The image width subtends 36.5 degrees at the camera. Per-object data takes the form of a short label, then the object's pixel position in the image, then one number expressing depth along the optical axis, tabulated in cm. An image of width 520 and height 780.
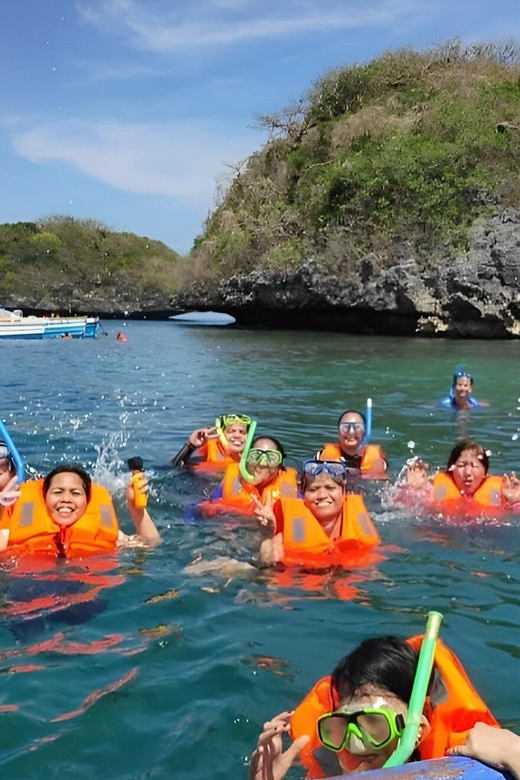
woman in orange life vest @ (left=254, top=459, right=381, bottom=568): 545
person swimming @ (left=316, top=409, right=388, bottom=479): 838
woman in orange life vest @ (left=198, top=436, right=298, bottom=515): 682
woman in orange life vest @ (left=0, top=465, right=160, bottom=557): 547
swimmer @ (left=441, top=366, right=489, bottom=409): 1222
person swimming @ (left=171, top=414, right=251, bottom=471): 815
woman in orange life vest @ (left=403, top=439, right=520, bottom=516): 688
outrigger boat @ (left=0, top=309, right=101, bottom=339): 3216
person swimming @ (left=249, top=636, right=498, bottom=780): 257
